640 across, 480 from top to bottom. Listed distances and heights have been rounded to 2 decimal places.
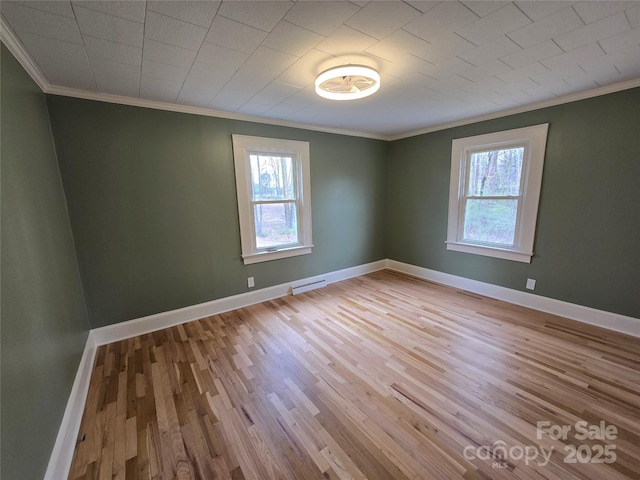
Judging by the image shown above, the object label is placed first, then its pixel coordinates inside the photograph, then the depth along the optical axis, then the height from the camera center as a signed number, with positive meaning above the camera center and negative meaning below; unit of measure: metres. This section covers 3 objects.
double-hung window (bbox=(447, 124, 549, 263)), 2.95 +0.04
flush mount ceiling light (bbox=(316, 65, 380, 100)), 1.80 +0.88
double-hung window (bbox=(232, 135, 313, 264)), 3.16 +0.03
